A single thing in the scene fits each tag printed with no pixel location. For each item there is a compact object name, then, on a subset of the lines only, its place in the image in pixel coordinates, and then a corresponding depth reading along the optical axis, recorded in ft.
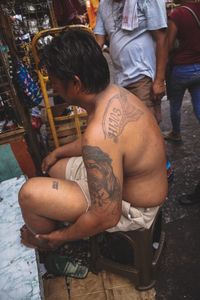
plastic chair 6.16
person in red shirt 8.84
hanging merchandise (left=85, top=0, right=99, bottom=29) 16.80
